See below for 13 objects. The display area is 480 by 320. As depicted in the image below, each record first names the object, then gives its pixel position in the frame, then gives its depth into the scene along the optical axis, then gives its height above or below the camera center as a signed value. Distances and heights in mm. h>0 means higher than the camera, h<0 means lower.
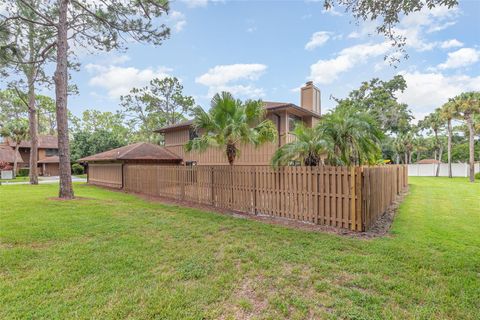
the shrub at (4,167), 23978 -360
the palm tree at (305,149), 7200 +355
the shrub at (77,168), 34075 -722
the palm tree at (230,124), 8961 +1391
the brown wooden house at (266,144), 13977 +2072
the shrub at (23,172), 32722 -1206
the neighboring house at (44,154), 35875 +1417
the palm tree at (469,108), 21125 +4413
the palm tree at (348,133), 7176 +813
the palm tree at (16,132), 28156 +3594
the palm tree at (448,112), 22453 +4411
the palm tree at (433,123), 29250 +4671
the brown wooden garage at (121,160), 16531 +156
